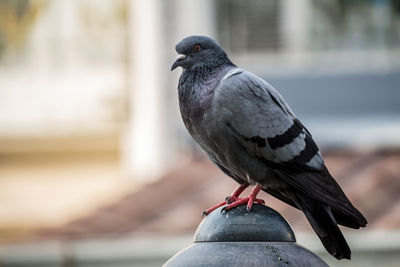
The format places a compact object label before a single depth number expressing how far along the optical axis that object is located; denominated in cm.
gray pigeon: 817
